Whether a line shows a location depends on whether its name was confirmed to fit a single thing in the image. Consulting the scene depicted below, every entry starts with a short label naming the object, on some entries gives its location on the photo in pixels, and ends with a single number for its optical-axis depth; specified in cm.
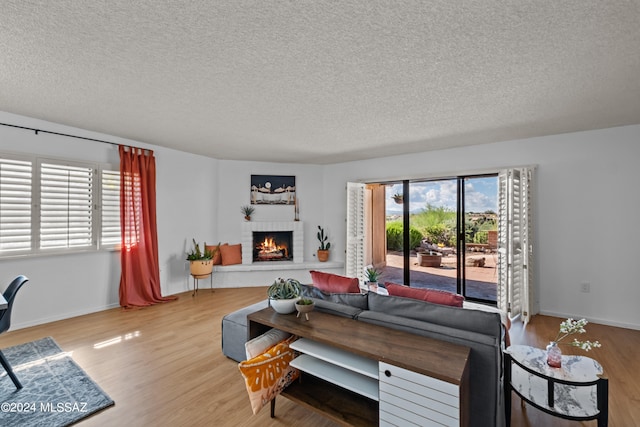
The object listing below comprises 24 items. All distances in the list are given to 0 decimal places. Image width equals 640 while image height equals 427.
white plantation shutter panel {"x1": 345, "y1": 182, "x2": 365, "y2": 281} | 531
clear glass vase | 180
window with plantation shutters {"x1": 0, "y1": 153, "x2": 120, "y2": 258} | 329
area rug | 192
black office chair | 212
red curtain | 409
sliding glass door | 464
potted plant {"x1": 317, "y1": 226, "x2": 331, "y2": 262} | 585
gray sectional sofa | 152
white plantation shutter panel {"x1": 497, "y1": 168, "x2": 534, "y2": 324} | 366
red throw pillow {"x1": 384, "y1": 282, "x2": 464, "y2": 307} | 202
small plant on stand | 477
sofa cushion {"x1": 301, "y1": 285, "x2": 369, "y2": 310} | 213
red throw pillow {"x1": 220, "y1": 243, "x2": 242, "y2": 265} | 538
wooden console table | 132
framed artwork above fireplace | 579
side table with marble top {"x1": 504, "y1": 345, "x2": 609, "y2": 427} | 151
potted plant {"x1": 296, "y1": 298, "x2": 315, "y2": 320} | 196
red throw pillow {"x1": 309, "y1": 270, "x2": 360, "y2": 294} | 240
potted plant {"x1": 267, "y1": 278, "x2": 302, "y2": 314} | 202
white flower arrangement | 175
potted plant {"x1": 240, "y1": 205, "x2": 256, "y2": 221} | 569
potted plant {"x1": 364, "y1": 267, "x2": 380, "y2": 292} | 366
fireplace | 559
